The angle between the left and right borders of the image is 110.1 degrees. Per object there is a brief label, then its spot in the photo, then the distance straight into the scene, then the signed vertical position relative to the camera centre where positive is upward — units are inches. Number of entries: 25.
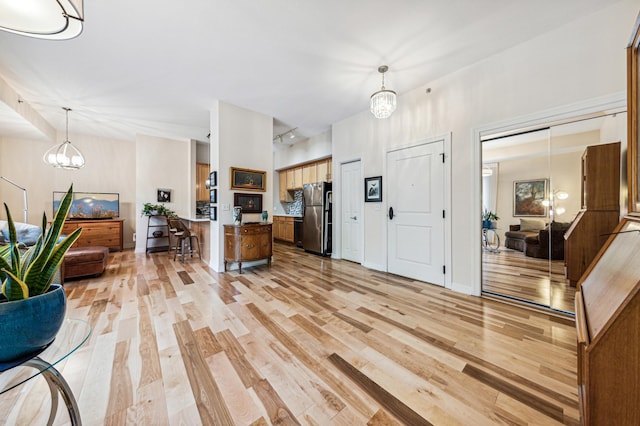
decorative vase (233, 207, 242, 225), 145.3 -1.3
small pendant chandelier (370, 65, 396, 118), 101.4 +50.4
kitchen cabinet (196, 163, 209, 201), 226.2 +32.8
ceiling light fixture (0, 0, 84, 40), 38.7 +35.8
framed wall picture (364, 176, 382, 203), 148.7 +15.6
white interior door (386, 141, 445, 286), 120.6 +0.0
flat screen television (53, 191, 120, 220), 197.3 +8.3
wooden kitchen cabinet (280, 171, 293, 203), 271.5 +27.1
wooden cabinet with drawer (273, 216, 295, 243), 244.7 -17.7
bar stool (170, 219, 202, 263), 175.2 -18.0
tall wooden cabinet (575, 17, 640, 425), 27.3 -17.6
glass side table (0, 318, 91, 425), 28.8 -20.9
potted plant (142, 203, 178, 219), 206.8 +3.3
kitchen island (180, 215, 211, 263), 166.6 -15.9
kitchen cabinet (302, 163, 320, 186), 226.7 +40.6
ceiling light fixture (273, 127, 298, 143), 202.8 +73.9
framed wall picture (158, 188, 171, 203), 221.8 +18.4
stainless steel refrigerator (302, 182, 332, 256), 192.7 -3.9
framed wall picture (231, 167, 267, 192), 150.3 +23.4
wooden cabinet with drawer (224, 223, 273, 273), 141.9 -19.4
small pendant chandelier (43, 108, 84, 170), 149.6 +37.0
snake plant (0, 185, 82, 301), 28.2 -7.0
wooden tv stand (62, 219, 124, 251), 186.5 -15.7
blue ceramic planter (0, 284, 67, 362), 26.4 -13.8
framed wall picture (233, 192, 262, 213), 153.1 +7.9
